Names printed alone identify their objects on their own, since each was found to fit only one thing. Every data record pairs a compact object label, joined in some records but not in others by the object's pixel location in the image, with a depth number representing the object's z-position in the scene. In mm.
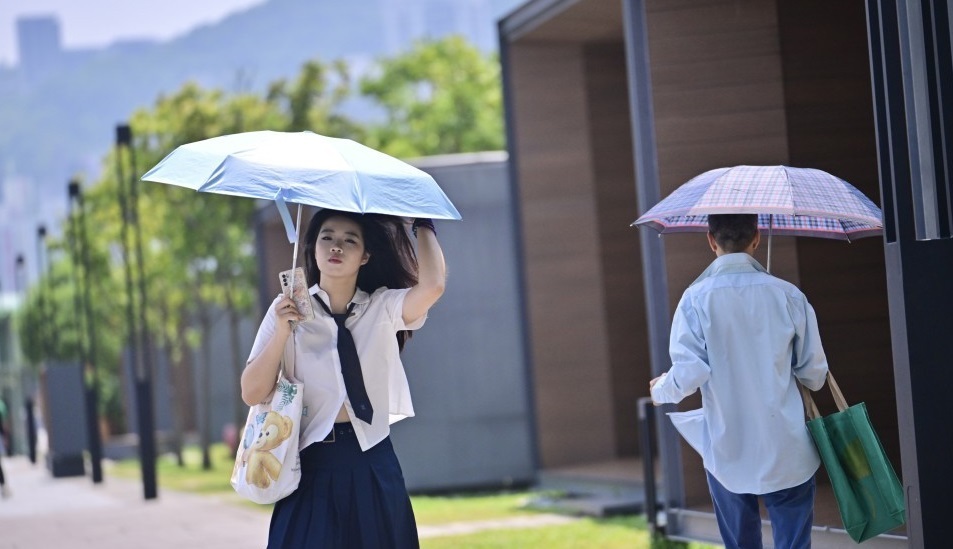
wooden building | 10727
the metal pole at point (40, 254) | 75312
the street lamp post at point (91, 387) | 48125
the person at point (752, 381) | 10187
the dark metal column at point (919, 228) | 10328
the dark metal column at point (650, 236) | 17500
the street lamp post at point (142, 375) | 36531
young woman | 9070
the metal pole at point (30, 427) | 66375
